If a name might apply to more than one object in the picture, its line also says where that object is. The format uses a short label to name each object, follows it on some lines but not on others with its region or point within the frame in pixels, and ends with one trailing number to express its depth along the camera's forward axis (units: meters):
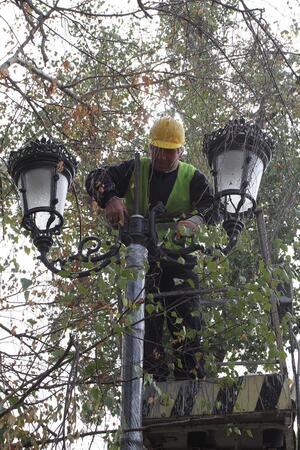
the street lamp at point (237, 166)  9.99
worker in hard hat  9.77
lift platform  8.75
